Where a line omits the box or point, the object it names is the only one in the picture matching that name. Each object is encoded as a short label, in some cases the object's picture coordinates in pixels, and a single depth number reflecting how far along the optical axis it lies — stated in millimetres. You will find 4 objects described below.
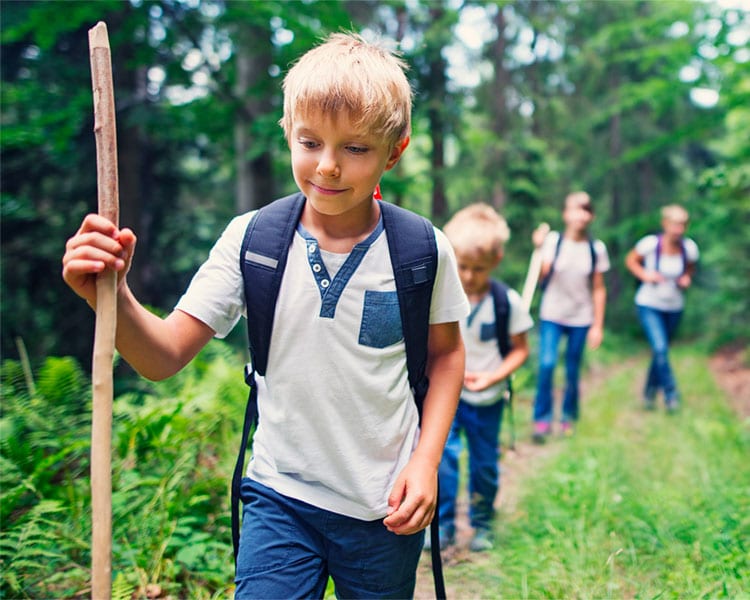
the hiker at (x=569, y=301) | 6164
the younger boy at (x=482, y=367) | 3645
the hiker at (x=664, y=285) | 7195
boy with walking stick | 1744
